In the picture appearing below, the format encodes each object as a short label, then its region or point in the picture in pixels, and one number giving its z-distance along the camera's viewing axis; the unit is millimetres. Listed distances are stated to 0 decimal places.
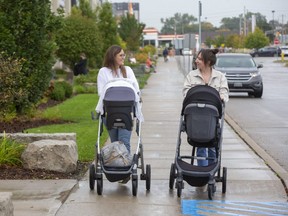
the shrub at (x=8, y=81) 11531
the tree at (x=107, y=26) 44219
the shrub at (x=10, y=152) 9609
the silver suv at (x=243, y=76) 26469
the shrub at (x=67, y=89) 25436
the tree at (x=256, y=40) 103731
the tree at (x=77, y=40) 31953
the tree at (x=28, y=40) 14559
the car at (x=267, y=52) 94688
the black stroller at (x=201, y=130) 8047
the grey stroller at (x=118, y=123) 8164
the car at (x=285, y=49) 90125
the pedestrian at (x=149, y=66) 49394
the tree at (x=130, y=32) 62750
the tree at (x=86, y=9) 42788
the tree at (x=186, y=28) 177425
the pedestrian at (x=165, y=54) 77312
